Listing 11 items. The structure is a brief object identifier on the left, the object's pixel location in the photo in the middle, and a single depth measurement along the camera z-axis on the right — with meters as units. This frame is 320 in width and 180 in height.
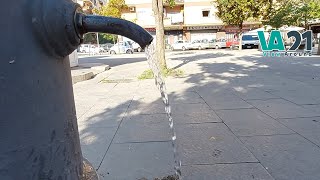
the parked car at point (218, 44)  28.26
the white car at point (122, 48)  27.09
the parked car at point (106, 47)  31.36
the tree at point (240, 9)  19.46
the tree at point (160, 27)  8.75
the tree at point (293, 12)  19.51
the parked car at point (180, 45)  28.41
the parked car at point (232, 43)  26.87
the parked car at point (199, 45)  28.53
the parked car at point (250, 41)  26.80
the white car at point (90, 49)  30.05
